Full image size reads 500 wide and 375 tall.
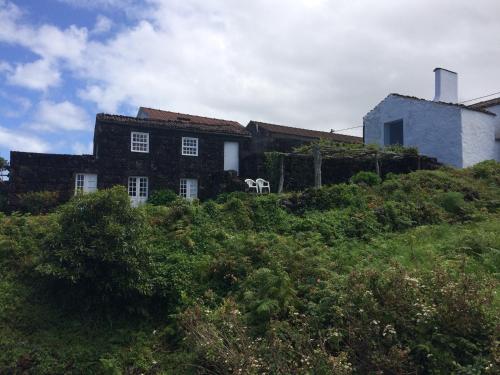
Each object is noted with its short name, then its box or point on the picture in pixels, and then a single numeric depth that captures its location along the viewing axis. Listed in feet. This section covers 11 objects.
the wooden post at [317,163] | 57.69
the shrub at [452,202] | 46.21
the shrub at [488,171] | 59.88
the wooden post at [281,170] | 64.09
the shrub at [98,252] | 26.43
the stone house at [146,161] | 73.67
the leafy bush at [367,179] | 59.98
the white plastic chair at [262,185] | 74.38
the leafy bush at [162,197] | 75.72
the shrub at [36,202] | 68.33
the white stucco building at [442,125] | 73.56
